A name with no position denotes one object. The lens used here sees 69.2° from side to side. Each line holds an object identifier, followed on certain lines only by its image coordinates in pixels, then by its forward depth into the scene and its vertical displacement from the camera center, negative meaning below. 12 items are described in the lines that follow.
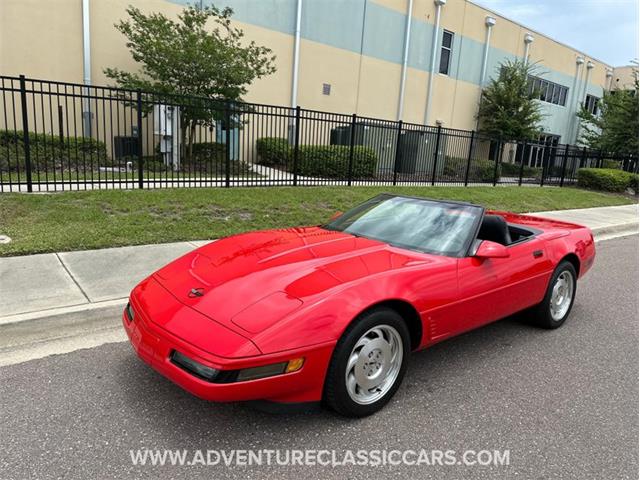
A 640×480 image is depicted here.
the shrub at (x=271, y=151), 15.38 -0.41
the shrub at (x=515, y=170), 24.62 -0.80
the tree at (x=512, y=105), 25.58 +2.73
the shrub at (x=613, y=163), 24.36 -0.09
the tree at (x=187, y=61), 13.27 +2.07
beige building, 13.59 +3.64
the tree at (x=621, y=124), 22.52 +1.84
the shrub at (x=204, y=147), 13.75 -0.39
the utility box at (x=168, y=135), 13.38 -0.08
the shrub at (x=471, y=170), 16.95 -0.68
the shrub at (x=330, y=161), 12.97 -0.54
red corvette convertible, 2.42 -0.96
